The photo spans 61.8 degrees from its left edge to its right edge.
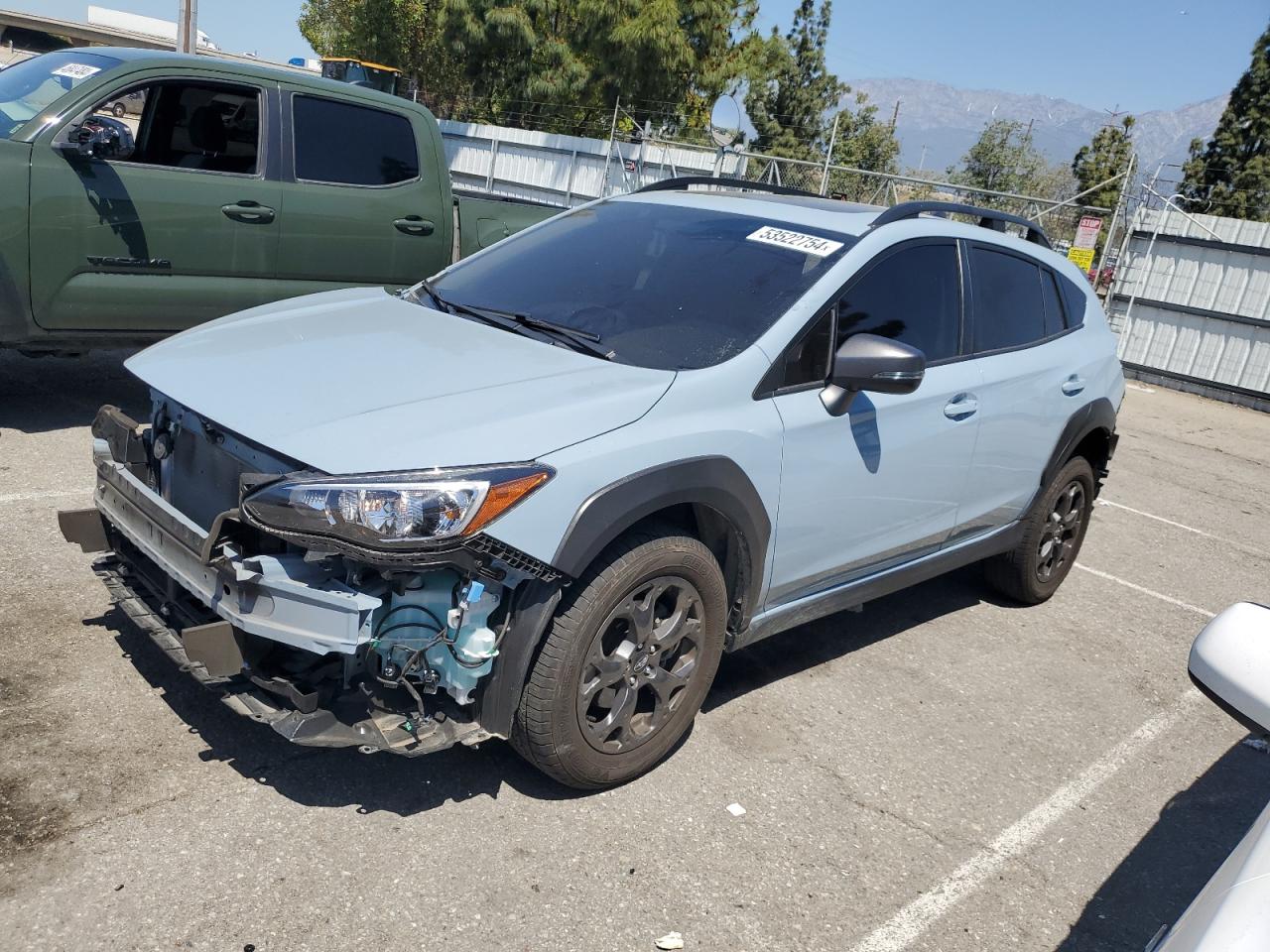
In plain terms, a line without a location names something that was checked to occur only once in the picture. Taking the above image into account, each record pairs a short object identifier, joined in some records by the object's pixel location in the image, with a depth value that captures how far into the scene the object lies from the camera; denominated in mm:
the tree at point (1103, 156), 42625
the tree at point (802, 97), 44438
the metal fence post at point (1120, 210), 14995
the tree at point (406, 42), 39094
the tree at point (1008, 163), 51406
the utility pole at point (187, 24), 18623
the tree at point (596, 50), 29547
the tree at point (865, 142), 47562
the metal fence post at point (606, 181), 19711
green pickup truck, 5266
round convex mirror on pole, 12750
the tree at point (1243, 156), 29406
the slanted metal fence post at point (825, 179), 15668
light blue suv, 2701
